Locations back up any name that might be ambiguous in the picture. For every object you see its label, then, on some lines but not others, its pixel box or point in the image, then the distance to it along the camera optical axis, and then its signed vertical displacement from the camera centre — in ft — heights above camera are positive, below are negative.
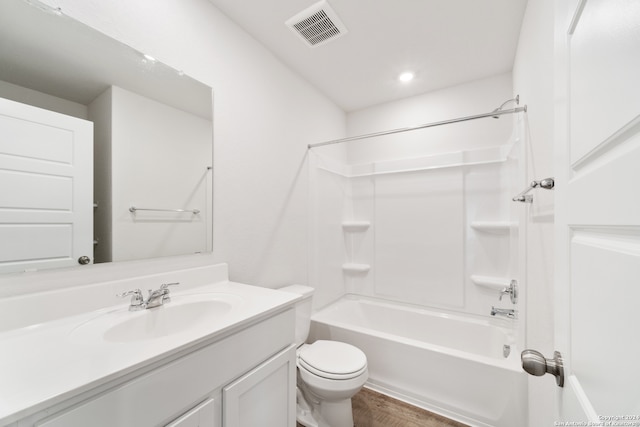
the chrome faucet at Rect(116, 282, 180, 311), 3.47 -1.19
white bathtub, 4.90 -3.41
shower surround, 5.30 -1.64
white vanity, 1.89 -1.34
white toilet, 4.60 -3.04
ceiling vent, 4.95 +3.95
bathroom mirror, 2.98 +1.37
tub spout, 5.70 -2.24
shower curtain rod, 5.04 +2.08
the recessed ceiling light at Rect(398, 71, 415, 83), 7.16 +3.94
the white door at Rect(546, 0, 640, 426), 1.04 +0.01
